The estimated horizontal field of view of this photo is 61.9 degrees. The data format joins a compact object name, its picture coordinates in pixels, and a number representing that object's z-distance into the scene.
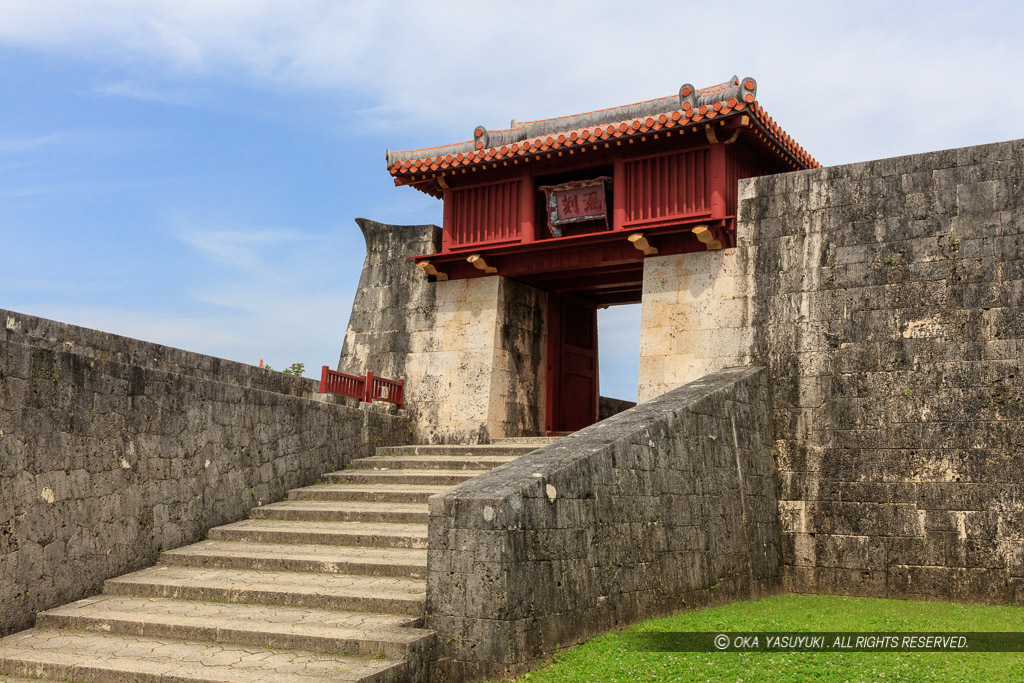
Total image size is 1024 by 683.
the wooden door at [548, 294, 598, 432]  13.09
